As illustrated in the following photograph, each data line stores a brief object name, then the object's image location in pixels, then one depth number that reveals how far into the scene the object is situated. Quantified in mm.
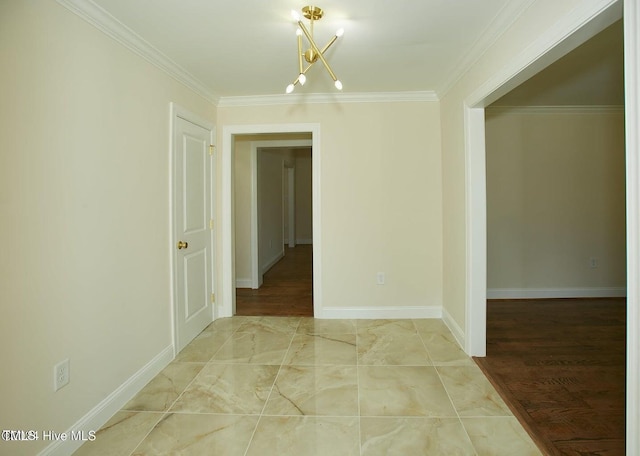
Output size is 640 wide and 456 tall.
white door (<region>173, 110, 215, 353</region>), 2717
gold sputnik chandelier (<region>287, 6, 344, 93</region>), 1809
